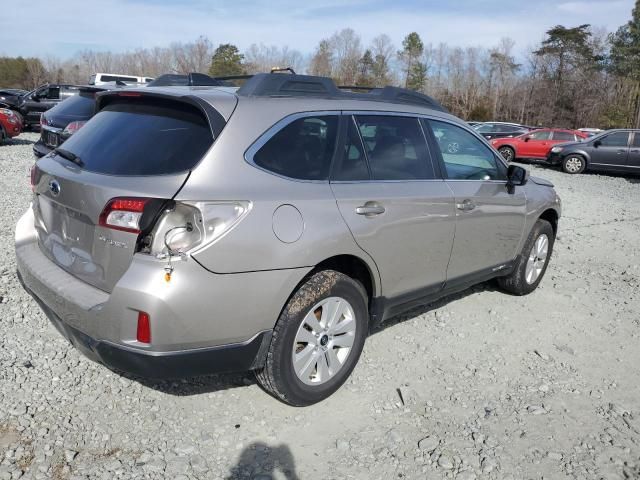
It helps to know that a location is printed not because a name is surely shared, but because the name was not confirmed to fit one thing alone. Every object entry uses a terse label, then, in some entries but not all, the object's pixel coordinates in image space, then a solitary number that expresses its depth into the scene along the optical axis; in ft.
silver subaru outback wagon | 8.54
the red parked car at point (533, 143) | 67.46
